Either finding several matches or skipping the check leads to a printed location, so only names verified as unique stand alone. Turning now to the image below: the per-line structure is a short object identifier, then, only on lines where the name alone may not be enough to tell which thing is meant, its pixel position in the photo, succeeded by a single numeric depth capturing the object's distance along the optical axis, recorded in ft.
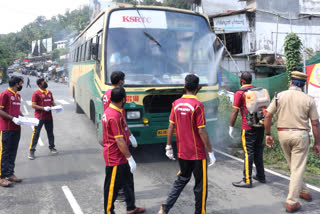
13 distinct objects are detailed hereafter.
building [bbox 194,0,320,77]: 71.16
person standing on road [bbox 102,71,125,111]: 15.06
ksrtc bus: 20.85
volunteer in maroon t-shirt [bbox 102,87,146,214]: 12.13
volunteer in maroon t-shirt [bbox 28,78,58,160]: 24.49
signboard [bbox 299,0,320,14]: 79.31
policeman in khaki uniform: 14.28
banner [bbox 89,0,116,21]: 134.61
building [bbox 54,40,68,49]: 364.99
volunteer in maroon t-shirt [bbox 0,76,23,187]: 18.24
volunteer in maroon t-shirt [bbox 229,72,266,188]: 17.40
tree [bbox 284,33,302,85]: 54.19
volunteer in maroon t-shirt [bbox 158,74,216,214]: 12.39
